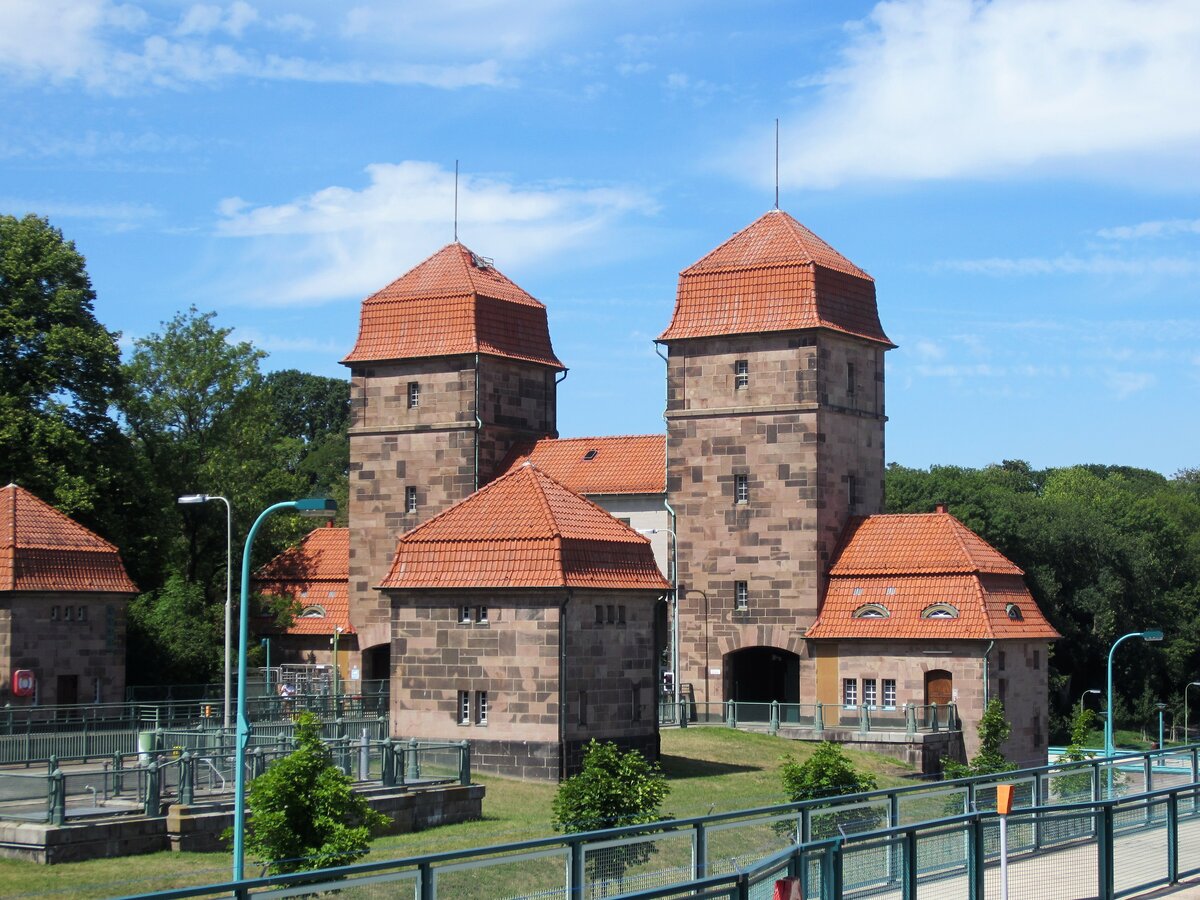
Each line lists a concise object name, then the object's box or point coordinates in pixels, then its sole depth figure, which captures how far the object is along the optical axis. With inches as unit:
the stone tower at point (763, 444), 2121.1
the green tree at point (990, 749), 1702.8
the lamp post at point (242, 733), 980.6
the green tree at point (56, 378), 2143.2
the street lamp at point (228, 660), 1576.0
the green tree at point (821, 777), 1314.0
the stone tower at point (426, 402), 2319.1
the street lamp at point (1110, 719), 1808.6
